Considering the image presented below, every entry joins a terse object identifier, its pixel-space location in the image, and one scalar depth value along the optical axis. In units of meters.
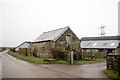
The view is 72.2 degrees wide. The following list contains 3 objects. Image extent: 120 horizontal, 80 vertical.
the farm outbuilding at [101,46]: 19.94
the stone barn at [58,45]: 14.25
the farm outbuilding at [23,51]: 18.79
